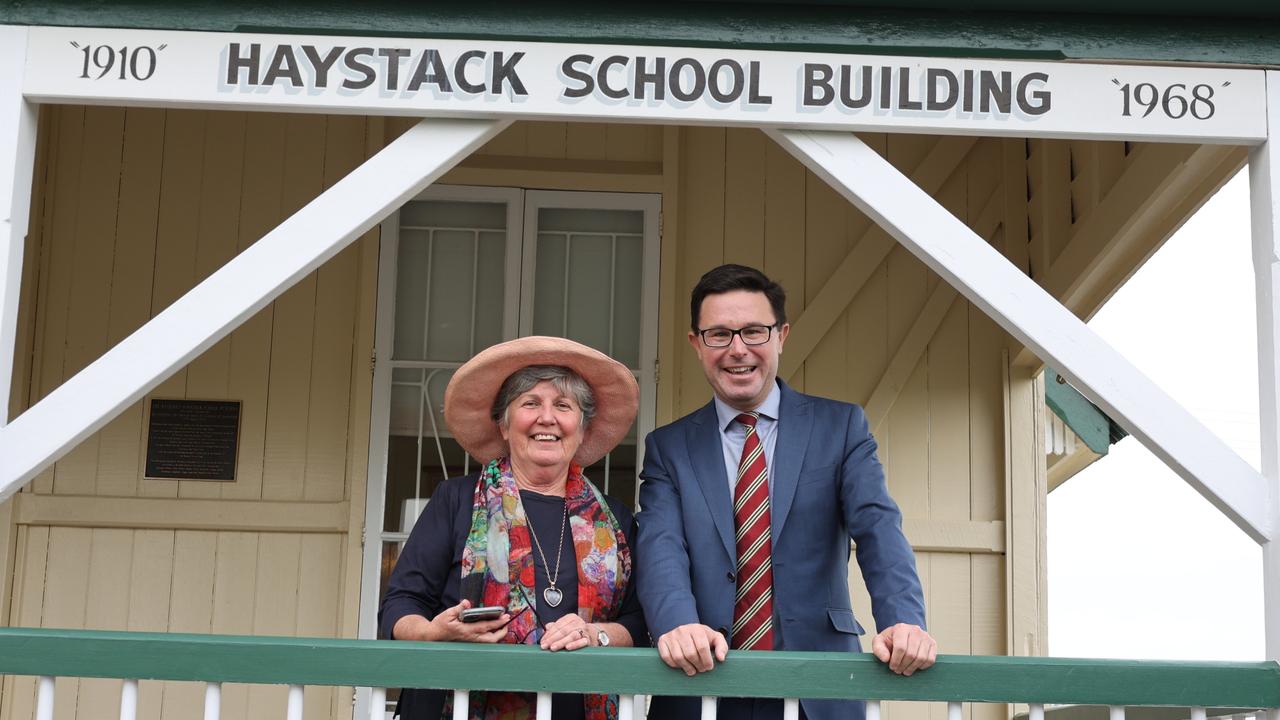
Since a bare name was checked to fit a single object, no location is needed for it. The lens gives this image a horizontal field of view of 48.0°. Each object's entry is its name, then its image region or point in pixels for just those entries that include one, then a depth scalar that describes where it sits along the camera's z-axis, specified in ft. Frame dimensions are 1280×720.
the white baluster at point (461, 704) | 10.97
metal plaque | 18.62
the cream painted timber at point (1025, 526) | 19.03
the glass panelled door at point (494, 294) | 18.97
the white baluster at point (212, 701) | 11.07
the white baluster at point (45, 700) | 11.03
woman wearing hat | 11.32
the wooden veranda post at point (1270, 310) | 11.77
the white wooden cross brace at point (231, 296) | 11.64
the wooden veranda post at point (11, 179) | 11.93
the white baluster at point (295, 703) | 11.01
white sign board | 12.19
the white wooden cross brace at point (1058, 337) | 11.83
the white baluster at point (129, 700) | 11.08
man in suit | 11.53
